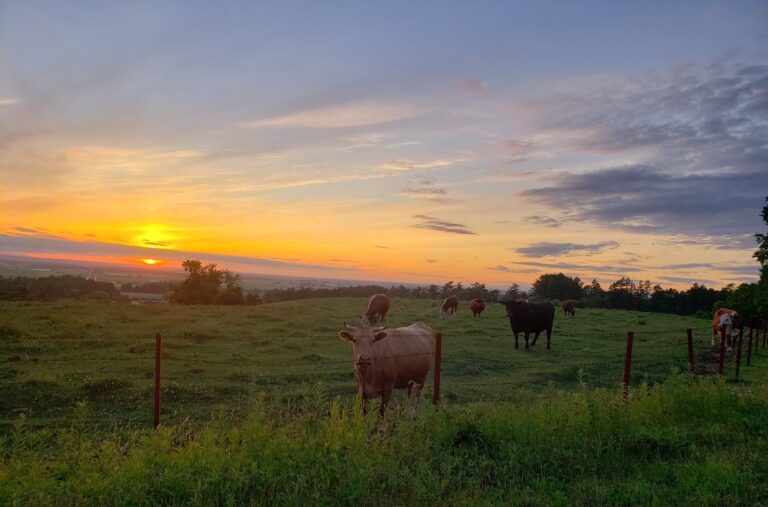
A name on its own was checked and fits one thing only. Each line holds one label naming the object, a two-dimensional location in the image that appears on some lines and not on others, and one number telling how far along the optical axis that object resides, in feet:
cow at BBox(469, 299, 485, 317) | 126.06
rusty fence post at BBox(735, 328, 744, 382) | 51.83
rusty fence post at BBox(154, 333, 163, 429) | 25.54
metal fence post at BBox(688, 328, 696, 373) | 39.86
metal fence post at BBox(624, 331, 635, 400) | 33.04
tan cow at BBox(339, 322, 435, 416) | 33.24
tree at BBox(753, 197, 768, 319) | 68.44
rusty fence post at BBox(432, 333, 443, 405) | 30.07
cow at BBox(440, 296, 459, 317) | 124.26
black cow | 79.30
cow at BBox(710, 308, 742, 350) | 82.49
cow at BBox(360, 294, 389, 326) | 98.41
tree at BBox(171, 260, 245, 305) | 158.40
